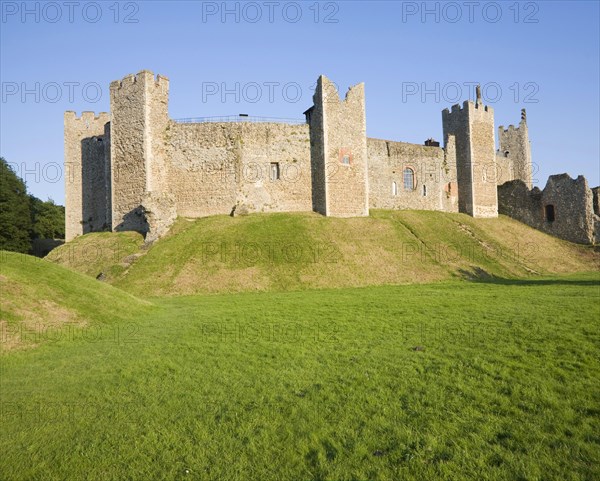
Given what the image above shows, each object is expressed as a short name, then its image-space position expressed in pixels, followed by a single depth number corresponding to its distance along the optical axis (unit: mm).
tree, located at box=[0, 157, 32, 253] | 45344
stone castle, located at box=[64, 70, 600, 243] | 34938
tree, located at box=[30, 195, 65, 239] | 60056
